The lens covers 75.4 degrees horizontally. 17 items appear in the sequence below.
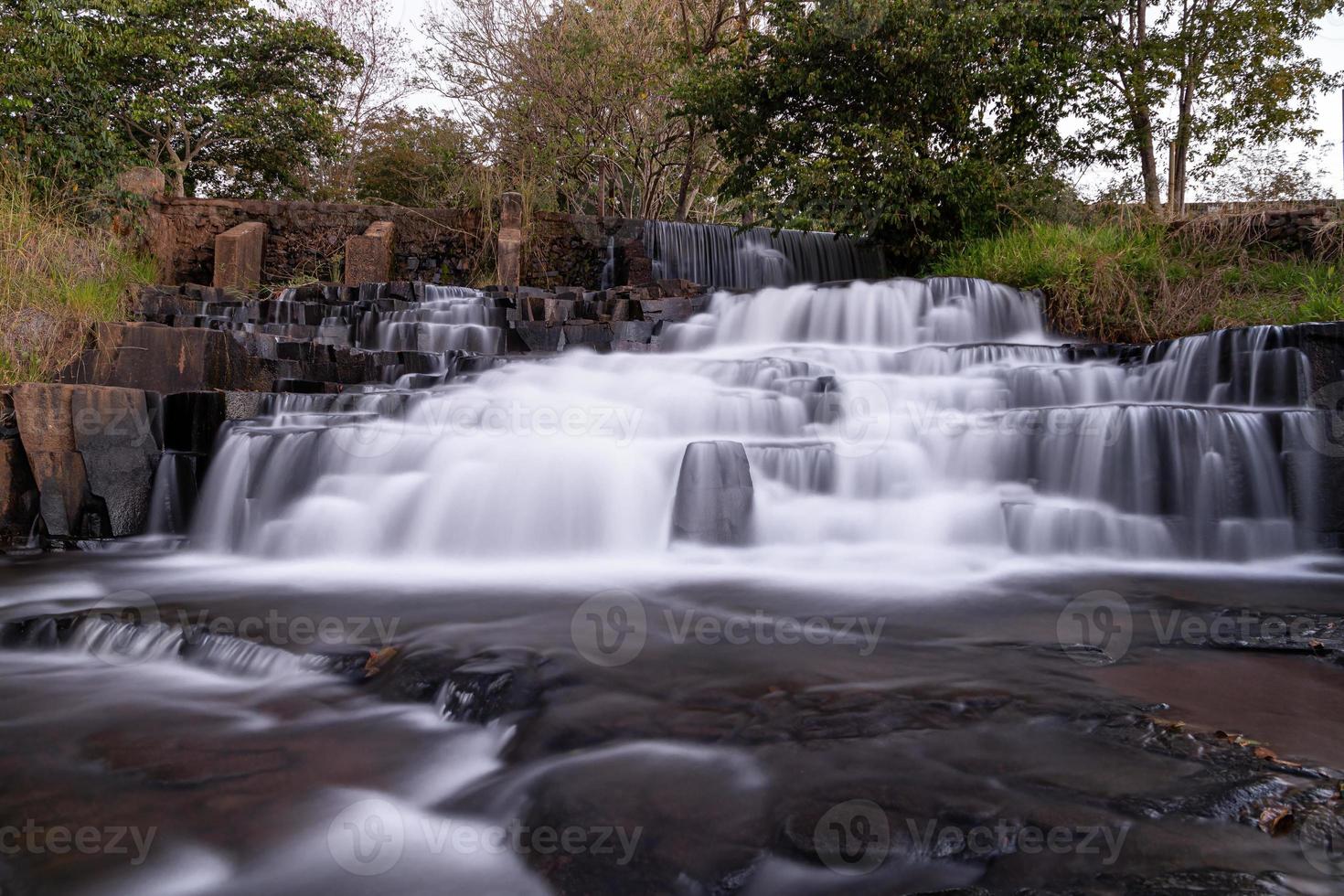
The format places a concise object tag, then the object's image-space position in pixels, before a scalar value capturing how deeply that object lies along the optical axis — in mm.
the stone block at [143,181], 11805
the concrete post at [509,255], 12664
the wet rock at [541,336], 9117
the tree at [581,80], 14742
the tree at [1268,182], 10430
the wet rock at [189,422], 5586
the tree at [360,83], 22266
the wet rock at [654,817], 1686
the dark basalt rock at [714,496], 5031
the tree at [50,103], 10492
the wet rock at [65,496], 5102
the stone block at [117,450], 5211
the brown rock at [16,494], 5047
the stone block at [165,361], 6074
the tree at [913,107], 10781
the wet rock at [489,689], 2510
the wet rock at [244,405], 5758
